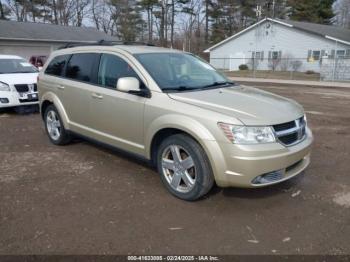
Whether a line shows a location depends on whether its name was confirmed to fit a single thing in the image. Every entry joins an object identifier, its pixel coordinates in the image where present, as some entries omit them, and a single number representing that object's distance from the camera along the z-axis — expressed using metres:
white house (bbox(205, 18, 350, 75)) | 34.44
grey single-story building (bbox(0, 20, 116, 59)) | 29.19
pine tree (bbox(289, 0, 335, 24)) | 50.38
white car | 9.23
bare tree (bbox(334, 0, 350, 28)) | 63.66
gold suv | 3.67
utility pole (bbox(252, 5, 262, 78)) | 39.61
